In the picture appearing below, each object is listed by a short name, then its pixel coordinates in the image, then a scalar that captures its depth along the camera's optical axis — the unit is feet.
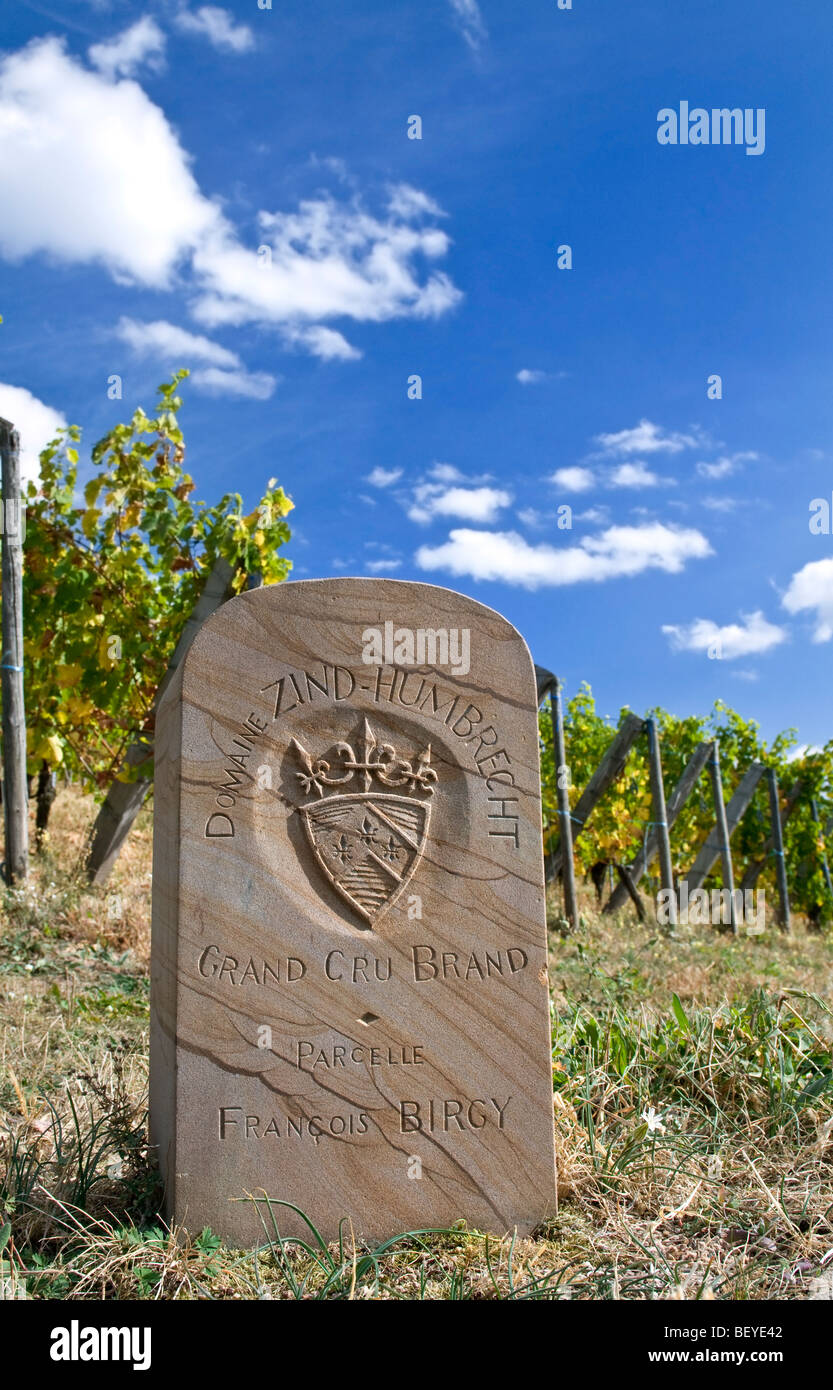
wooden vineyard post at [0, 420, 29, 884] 20.01
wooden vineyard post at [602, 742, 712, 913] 36.37
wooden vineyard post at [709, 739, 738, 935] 35.40
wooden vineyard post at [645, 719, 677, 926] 30.73
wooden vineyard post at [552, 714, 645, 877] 31.78
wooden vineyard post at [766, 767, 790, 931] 42.04
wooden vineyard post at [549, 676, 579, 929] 26.99
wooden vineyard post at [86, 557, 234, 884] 22.79
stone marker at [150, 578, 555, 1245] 8.86
